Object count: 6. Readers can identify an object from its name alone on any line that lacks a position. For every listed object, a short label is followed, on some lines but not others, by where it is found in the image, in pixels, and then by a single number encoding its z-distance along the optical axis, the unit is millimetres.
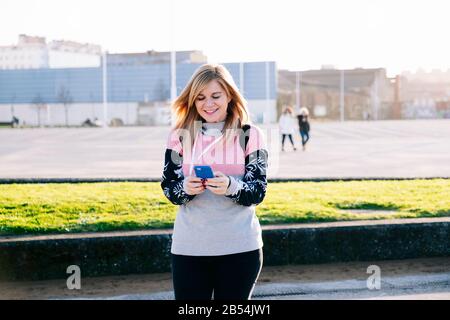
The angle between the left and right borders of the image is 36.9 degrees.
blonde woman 3092
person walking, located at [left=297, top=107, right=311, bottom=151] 22844
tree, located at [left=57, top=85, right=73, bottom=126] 75438
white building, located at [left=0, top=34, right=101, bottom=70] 76938
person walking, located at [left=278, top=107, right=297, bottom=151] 22656
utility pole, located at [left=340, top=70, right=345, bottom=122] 81375
